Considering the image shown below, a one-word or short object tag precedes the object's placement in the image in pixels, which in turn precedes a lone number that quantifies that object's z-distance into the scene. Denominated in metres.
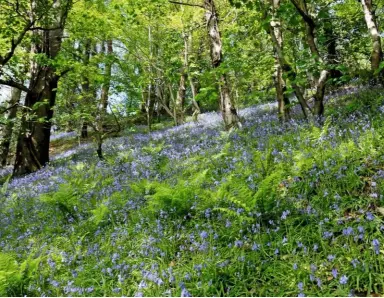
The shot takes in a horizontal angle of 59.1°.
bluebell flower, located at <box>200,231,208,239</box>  3.33
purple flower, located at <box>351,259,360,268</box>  2.59
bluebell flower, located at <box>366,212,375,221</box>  2.85
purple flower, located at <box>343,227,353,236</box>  2.81
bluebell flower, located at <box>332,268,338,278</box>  2.48
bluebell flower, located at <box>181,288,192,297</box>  2.69
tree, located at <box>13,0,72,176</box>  11.63
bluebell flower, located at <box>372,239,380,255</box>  2.54
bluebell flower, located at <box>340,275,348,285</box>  2.31
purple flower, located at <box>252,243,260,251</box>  3.05
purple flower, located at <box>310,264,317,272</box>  2.62
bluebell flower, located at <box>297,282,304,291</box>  2.45
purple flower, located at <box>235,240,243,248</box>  3.15
